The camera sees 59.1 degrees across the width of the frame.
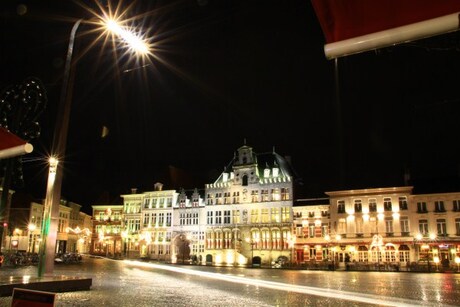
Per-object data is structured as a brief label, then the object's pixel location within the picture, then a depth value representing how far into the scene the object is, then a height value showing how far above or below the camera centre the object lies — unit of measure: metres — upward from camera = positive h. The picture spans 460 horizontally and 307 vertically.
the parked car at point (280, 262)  50.47 -2.43
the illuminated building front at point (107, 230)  77.69 +2.19
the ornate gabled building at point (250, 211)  58.34 +4.81
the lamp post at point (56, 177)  14.75 +2.39
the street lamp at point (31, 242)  63.90 -0.16
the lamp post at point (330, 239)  52.62 +0.59
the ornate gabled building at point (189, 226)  65.38 +2.62
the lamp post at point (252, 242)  59.25 +0.14
